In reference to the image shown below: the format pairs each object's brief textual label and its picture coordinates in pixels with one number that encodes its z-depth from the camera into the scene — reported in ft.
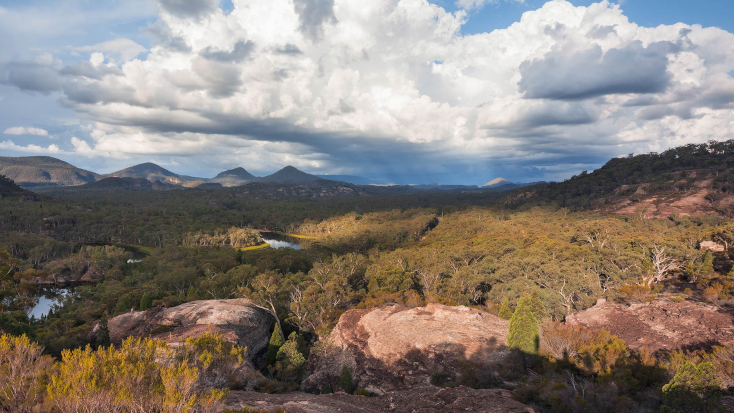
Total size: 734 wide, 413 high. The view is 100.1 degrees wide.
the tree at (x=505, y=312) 118.41
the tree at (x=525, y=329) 81.41
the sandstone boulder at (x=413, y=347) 81.00
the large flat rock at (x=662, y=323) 83.72
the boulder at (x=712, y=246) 170.81
